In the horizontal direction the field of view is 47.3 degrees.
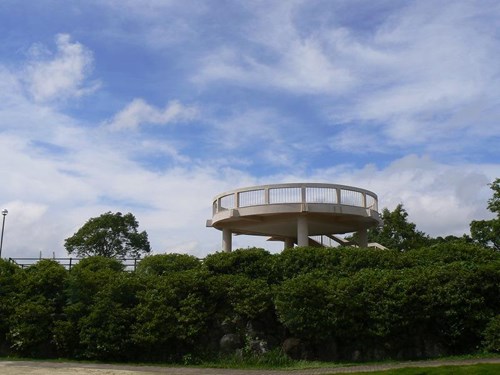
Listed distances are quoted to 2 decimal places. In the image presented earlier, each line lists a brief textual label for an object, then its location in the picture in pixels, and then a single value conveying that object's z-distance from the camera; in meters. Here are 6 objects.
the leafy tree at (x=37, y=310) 17.80
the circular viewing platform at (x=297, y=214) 24.97
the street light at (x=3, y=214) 41.50
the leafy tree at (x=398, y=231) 40.38
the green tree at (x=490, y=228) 35.76
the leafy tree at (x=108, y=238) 54.16
